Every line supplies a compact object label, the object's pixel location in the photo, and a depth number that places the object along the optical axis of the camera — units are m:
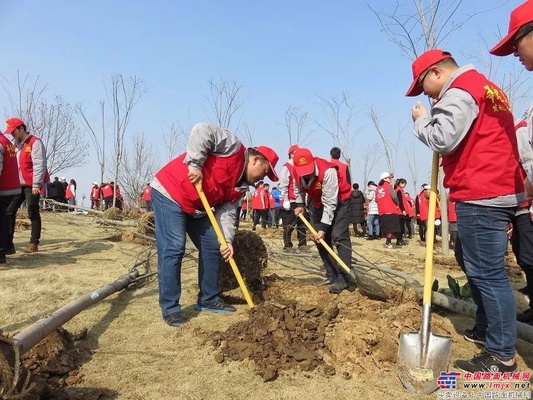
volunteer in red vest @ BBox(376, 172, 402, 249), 10.99
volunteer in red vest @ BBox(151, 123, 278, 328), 3.54
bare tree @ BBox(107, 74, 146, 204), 17.61
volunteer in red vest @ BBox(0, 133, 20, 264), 5.51
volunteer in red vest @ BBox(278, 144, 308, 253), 7.93
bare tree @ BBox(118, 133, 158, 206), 18.83
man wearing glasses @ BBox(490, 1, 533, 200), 2.16
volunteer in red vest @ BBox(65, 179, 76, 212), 21.75
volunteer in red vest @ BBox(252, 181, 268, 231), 15.95
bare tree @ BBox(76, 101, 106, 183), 20.95
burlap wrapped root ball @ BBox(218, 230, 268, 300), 4.52
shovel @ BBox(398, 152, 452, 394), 2.41
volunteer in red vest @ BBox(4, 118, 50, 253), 6.14
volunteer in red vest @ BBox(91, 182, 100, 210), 22.89
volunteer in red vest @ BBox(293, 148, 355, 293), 4.68
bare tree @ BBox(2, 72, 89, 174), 20.71
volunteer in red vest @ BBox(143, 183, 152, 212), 17.41
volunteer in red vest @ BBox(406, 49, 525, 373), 2.51
